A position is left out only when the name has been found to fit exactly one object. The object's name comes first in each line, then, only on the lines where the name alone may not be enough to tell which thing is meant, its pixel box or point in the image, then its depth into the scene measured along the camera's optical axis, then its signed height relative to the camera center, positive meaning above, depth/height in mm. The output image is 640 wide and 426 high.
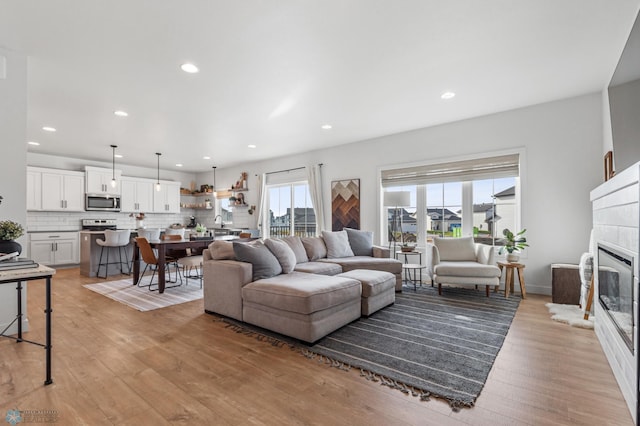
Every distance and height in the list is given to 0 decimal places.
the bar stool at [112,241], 5699 -482
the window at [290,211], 7262 +114
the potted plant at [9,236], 2172 -145
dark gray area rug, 1994 -1082
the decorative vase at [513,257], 4117 -569
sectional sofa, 2650 -718
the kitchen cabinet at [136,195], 7918 +558
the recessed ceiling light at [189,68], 3102 +1511
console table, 1812 -371
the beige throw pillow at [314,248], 4645 -497
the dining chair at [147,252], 4758 -563
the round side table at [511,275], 4047 -811
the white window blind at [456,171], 4523 +705
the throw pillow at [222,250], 3477 -398
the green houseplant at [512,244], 4117 -405
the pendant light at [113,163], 6626 +1336
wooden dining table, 4570 -517
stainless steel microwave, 7291 +328
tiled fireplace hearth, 1674 -416
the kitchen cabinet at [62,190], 6664 +579
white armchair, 4031 -679
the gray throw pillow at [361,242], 5141 -452
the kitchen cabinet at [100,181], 7297 +856
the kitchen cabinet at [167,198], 8562 +503
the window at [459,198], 4645 +278
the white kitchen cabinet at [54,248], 6500 -690
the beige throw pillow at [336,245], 4879 -475
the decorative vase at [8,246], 2160 -215
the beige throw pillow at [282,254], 3568 -448
